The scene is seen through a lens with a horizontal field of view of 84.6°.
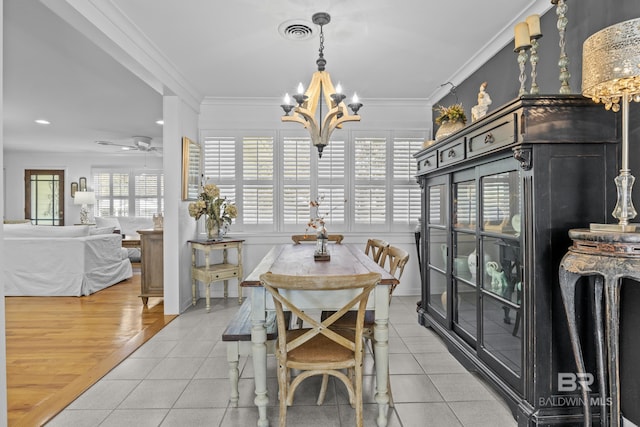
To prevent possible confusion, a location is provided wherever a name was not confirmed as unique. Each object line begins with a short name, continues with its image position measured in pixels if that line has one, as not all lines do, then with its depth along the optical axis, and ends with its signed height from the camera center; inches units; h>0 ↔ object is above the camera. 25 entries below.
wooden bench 82.9 -30.9
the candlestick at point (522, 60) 78.2 +34.6
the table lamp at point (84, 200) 321.4 +14.2
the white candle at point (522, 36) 79.7 +40.7
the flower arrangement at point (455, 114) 117.2 +33.6
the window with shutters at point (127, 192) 347.3 +23.3
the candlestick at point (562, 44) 73.4 +36.1
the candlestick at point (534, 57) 75.9 +35.3
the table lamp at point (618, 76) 55.2 +22.7
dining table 76.5 -24.6
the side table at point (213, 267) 161.8 -25.3
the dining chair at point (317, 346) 68.6 -27.5
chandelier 105.2 +32.1
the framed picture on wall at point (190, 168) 162.9 +23.1
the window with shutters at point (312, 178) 188.2 +19.9
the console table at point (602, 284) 57.0 -12.3
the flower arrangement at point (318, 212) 186.8 +1.5
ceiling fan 267.0 +55.7
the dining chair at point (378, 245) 119.7 -10.9
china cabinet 71.1 -1.6
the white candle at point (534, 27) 80.0 +42.8
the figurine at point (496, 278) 86.5 -16.0
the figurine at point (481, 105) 101.2 +31.6
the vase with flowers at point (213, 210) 168.9 +2.5
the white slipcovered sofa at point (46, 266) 187.6 -26.9
